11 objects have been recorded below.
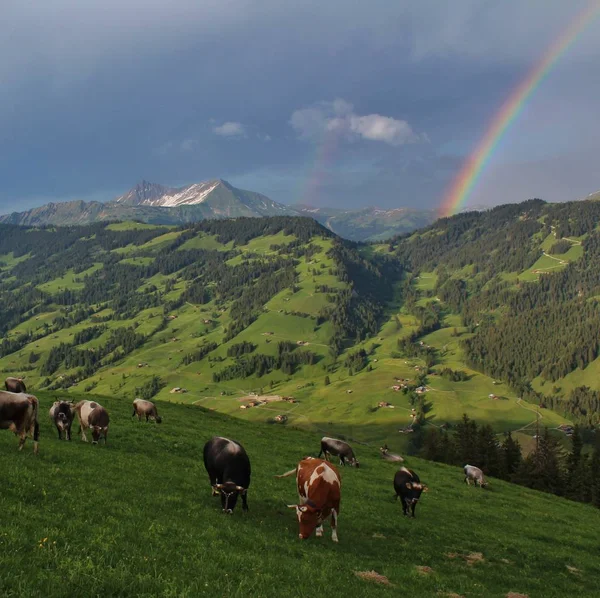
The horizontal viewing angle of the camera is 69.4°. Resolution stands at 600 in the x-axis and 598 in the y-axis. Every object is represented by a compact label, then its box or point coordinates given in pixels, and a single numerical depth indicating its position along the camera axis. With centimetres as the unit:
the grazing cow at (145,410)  5022
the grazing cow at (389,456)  5628
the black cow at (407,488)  3069
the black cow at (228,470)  2091
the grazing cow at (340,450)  4838
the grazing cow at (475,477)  5225
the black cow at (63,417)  3114
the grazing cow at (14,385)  4001
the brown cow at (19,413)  2222
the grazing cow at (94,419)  3191
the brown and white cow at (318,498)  1945
